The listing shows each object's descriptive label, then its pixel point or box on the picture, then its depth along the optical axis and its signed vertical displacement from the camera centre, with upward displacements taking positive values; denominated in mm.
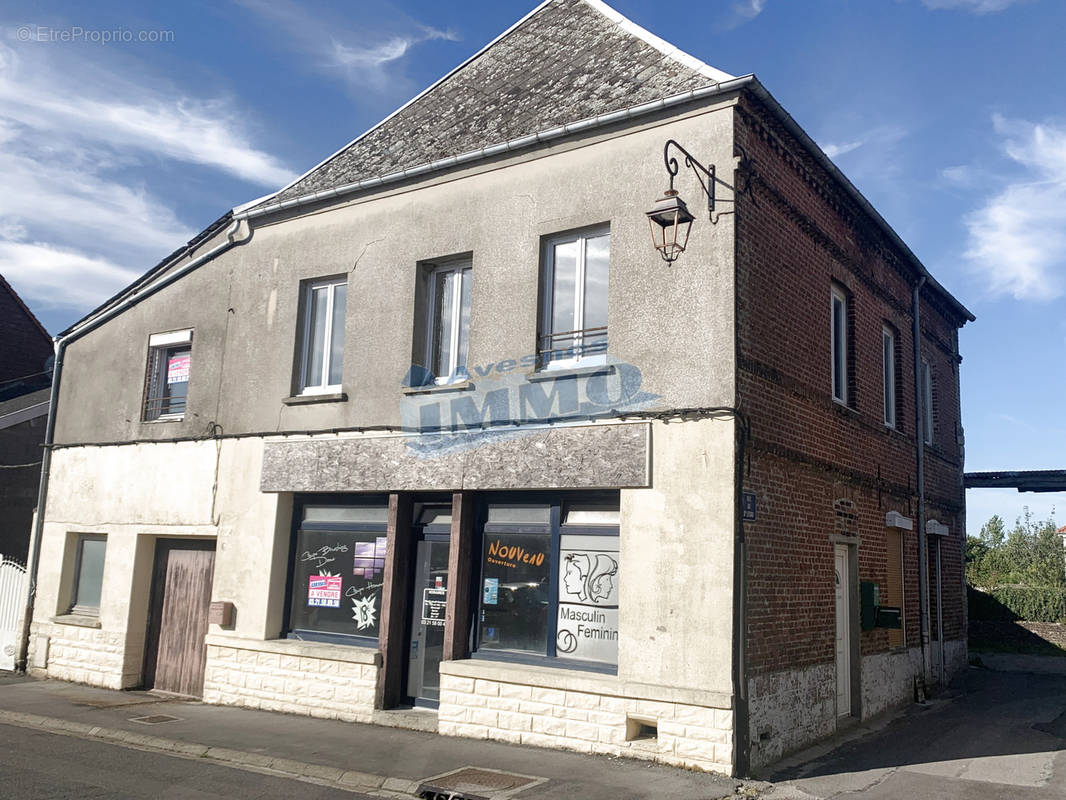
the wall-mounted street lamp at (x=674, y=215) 8672 +3335
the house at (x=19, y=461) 17094 +1464
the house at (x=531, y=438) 8836 +1386
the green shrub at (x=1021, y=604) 20812 -524
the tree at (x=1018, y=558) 24284 +732
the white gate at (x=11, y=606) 14281 -1077
